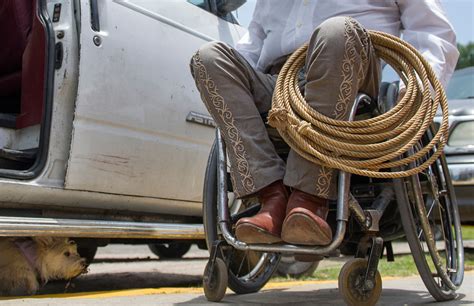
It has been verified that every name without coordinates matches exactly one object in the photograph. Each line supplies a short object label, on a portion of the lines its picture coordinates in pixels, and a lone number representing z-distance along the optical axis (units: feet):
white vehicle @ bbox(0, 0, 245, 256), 9.48
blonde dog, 9.52
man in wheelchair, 6.83
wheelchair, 6.89
